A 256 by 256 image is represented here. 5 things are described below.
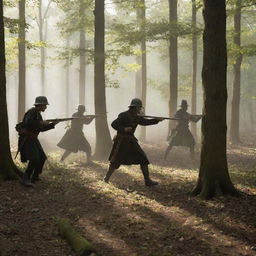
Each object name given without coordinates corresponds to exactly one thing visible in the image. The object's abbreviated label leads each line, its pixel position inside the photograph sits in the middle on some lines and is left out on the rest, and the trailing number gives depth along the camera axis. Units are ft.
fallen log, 17.33
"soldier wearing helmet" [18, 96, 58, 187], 29.40
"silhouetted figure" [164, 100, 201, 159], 50.03
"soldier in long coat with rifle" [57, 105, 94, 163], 47.70
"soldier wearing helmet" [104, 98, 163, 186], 32.58
